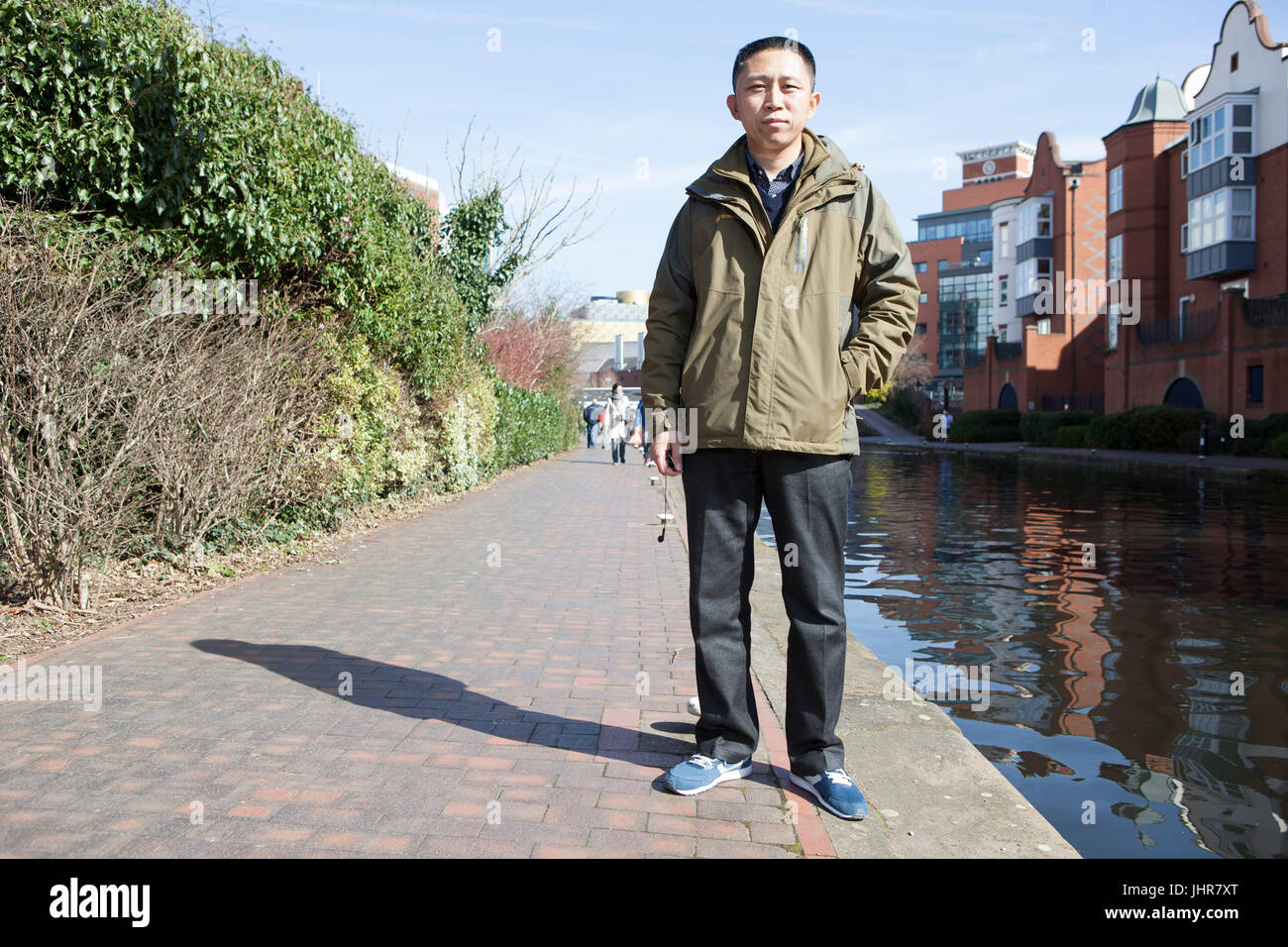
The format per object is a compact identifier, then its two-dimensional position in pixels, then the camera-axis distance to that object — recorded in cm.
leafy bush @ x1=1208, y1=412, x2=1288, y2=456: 2589
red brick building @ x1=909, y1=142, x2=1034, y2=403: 8850
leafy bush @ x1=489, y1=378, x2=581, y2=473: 1978
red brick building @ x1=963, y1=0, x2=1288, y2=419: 3081
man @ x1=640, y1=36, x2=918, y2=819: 313
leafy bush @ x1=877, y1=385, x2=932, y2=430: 6069
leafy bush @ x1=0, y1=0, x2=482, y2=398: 657
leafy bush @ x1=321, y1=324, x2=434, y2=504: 911
